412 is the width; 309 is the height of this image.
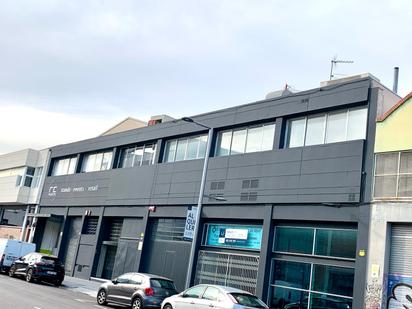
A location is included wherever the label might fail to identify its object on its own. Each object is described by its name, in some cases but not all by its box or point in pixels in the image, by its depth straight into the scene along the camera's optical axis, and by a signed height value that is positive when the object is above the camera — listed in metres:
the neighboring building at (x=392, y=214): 17.20 +2.76
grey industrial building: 19.33 +3.32
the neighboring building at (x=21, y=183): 42.69 +4.74
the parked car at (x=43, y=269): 26.09 -1.41
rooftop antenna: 25.87 +11.33
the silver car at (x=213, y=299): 14.20 -0.88
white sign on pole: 22.17 +1.77
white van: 30.09 -0.84
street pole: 20.78 +2.06
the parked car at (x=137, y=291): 17.92 -1.27
